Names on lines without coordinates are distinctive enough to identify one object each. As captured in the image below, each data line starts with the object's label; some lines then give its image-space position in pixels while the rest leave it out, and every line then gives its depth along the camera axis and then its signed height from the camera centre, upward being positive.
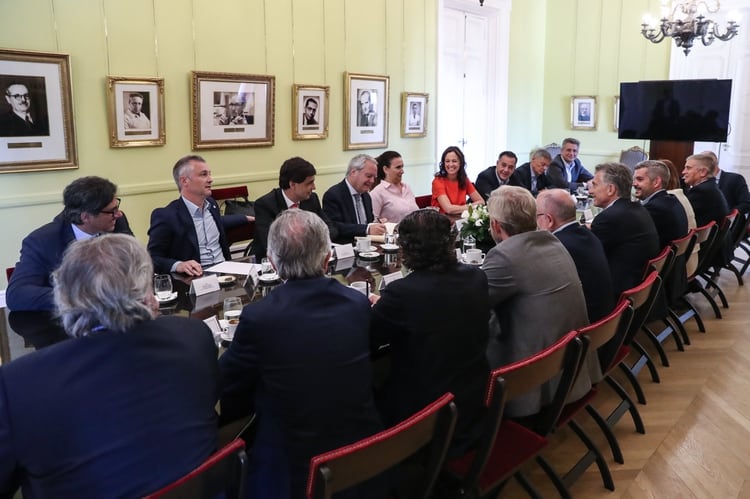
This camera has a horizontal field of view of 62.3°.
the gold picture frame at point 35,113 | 4.62 +0.29
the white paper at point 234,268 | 3.37 -0.64
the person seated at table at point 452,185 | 6.00 -0.34
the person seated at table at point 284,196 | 4.21 -0.31
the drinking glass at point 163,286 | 2.87 -0.62
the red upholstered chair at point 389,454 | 1.50 -0.78
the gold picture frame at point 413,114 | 8.05 +0.48
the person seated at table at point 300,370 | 1.83 -0.66
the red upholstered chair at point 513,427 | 2.01 -1.00
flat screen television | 8.34 +0.56
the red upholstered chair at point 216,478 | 1.39 -0.75
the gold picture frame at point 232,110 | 5.86 +0.40
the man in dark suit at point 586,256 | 3.06 -0.52
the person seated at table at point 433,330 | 2.14 -0.62
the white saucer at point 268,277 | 3.12 -0.64
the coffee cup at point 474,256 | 3.60 -0.61
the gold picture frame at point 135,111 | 5.23 +0.34
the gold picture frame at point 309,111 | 6.73 +0.43
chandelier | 6.85 +1.42
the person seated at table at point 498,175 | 6.57 -0.26
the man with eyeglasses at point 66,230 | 2.86 -0.38
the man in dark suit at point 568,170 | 7.37 -0.25
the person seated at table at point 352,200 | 4.71 -0.38
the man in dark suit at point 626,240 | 3.81 -0.54
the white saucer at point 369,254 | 3.71 -0.62
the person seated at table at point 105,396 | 1.41 -0.57
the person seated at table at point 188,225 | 3.68 -0.45
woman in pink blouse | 5.36 -0.38
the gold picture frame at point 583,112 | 9.96 +0.62
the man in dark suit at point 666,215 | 4.44 -0.46
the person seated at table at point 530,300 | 2.62 -0.63
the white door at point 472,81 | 8.79 +1.03
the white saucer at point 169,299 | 2.83 -0.67
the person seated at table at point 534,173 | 7.02 -0.25
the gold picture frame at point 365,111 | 7.29 +0.48
